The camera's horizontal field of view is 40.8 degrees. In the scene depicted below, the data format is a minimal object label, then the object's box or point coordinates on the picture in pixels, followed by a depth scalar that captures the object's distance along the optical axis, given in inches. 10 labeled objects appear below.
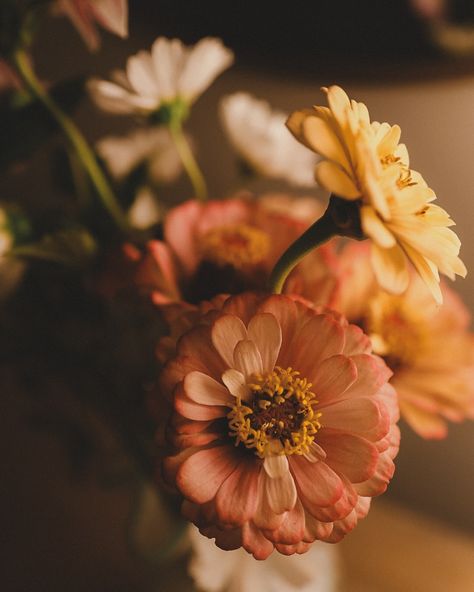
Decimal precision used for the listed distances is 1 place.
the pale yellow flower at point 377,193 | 9.0
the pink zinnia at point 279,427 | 10.3
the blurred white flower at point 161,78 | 14.1
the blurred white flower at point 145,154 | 18.8
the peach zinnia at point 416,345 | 15.0
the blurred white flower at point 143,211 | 18.3
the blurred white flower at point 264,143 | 17.9
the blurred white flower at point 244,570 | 17.5
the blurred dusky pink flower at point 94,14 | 13.2
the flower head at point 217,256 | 14.2
